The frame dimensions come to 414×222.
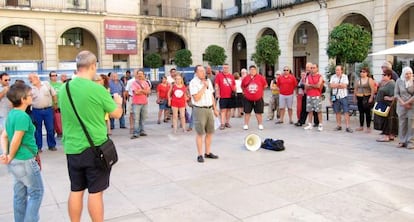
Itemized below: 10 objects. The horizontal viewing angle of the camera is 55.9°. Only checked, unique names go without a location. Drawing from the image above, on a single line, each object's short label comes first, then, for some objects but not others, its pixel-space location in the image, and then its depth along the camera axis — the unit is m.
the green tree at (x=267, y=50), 22.45
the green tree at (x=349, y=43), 13.67
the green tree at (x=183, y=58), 27.16
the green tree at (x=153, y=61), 26.86
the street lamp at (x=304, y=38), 26.58
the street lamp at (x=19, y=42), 25.89
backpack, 7.42
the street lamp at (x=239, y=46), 31.34
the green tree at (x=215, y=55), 27.50
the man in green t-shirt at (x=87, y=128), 3.25
